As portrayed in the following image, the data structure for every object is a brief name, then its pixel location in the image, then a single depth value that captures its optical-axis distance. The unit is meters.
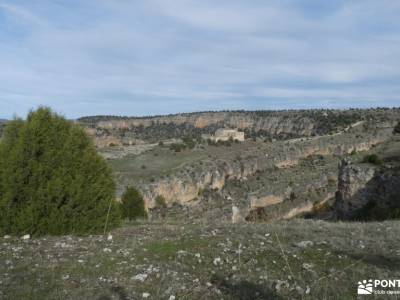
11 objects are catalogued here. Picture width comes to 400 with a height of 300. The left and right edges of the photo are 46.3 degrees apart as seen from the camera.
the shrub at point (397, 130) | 55.33
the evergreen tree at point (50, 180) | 10.01
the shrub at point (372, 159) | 36.70
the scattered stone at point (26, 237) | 9.72
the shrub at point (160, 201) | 53.88
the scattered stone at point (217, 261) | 7.21
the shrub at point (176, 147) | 72.56
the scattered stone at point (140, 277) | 6.68
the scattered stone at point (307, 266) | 6.76
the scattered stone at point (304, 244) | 7.93
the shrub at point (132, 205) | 24.60
